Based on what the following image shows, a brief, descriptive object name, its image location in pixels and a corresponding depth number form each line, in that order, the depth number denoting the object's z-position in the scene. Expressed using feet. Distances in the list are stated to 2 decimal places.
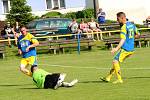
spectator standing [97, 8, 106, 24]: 131.10
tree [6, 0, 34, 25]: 158.20
